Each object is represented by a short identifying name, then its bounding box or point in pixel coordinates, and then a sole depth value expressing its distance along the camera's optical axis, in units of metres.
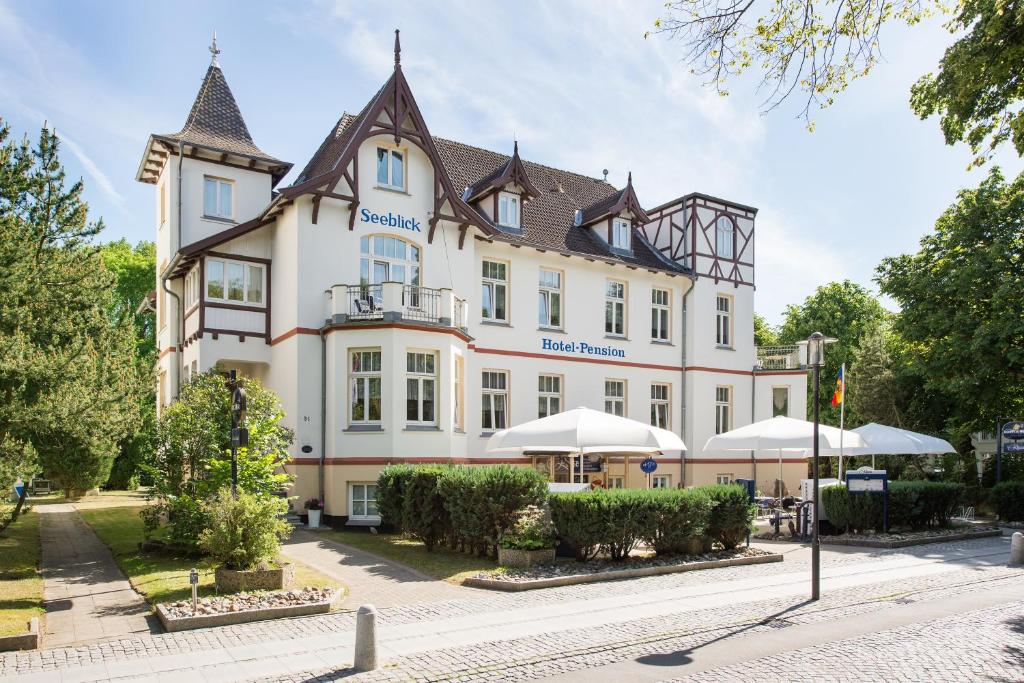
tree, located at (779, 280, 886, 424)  49.69
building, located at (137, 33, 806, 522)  20.78
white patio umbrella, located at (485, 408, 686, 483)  16.05
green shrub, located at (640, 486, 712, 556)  14.44
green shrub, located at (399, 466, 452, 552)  15.56
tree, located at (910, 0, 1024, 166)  9.62
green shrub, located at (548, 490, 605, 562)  13.86
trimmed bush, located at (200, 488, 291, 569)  11.59
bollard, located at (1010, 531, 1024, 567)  15.19
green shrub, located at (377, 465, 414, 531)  16.61
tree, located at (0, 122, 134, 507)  13.63
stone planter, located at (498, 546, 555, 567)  13.92
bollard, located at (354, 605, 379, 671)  8.13
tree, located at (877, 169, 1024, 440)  26.59
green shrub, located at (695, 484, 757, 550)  15.52
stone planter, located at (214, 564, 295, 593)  11.57
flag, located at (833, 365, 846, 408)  24.46
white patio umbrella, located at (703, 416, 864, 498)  19.55
